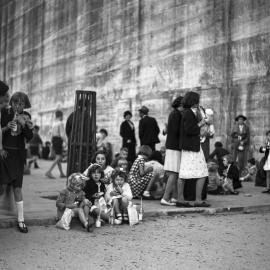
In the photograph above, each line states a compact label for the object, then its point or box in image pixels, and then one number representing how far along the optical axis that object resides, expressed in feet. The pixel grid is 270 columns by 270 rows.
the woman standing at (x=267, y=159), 34.32
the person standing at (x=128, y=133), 44.27
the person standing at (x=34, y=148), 55.31
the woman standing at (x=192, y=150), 26.53
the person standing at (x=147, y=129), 40.91
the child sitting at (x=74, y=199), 21.72
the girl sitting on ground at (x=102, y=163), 24.13
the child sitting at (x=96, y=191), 22.29
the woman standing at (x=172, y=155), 27.40
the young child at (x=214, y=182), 33.58
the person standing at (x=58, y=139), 42.67
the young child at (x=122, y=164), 28.53
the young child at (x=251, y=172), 42.75
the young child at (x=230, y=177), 33.71
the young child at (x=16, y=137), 20.56
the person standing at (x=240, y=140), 43.32
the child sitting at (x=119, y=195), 22.95
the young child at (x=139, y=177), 29.96
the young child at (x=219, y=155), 35.26
